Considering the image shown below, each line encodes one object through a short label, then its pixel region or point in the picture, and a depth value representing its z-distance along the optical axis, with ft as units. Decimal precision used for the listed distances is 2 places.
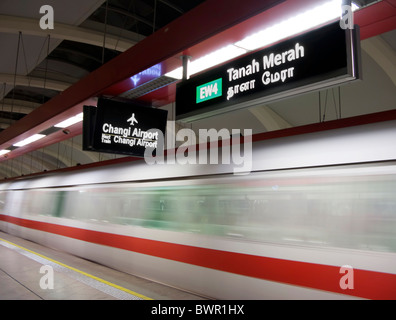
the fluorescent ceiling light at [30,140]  26.96
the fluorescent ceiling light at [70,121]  21.16
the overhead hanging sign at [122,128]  15.67
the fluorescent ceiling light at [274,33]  9.20
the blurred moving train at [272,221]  10.43
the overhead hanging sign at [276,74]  7.93
